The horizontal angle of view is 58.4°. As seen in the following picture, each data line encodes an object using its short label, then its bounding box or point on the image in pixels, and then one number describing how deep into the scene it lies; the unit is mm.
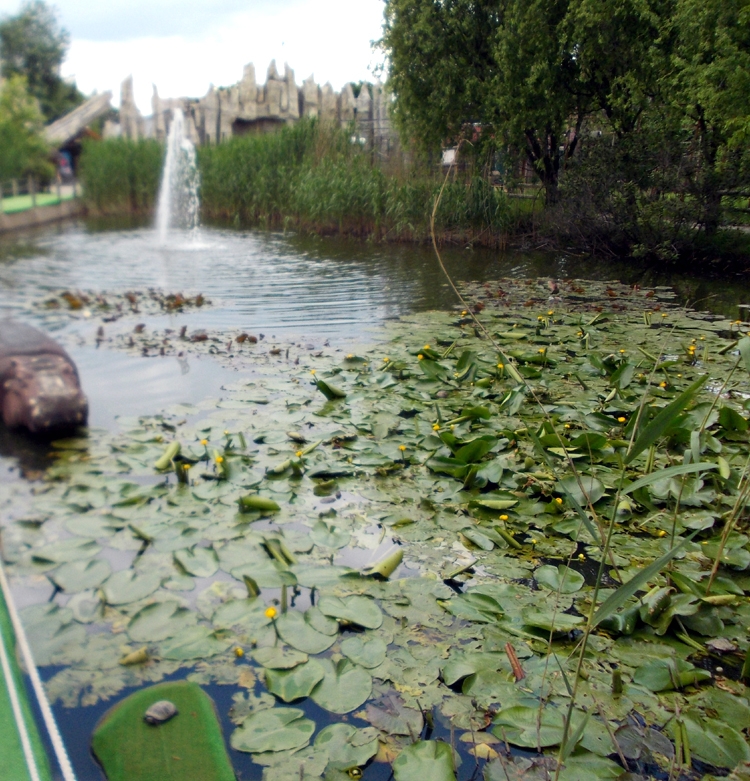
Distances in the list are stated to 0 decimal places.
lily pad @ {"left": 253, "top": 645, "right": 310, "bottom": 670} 1634
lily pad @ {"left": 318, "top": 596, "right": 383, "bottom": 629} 1773
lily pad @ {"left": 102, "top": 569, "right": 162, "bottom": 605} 1864
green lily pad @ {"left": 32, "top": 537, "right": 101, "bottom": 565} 2023
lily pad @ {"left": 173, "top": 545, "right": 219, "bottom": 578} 1977
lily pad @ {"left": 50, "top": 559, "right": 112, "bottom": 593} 1915
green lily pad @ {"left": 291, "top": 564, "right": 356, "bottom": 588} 1950
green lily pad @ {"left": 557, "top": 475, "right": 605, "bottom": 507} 2338
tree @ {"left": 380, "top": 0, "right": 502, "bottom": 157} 9148
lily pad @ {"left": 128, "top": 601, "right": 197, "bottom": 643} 1729
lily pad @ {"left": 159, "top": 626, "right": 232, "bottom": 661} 1670
